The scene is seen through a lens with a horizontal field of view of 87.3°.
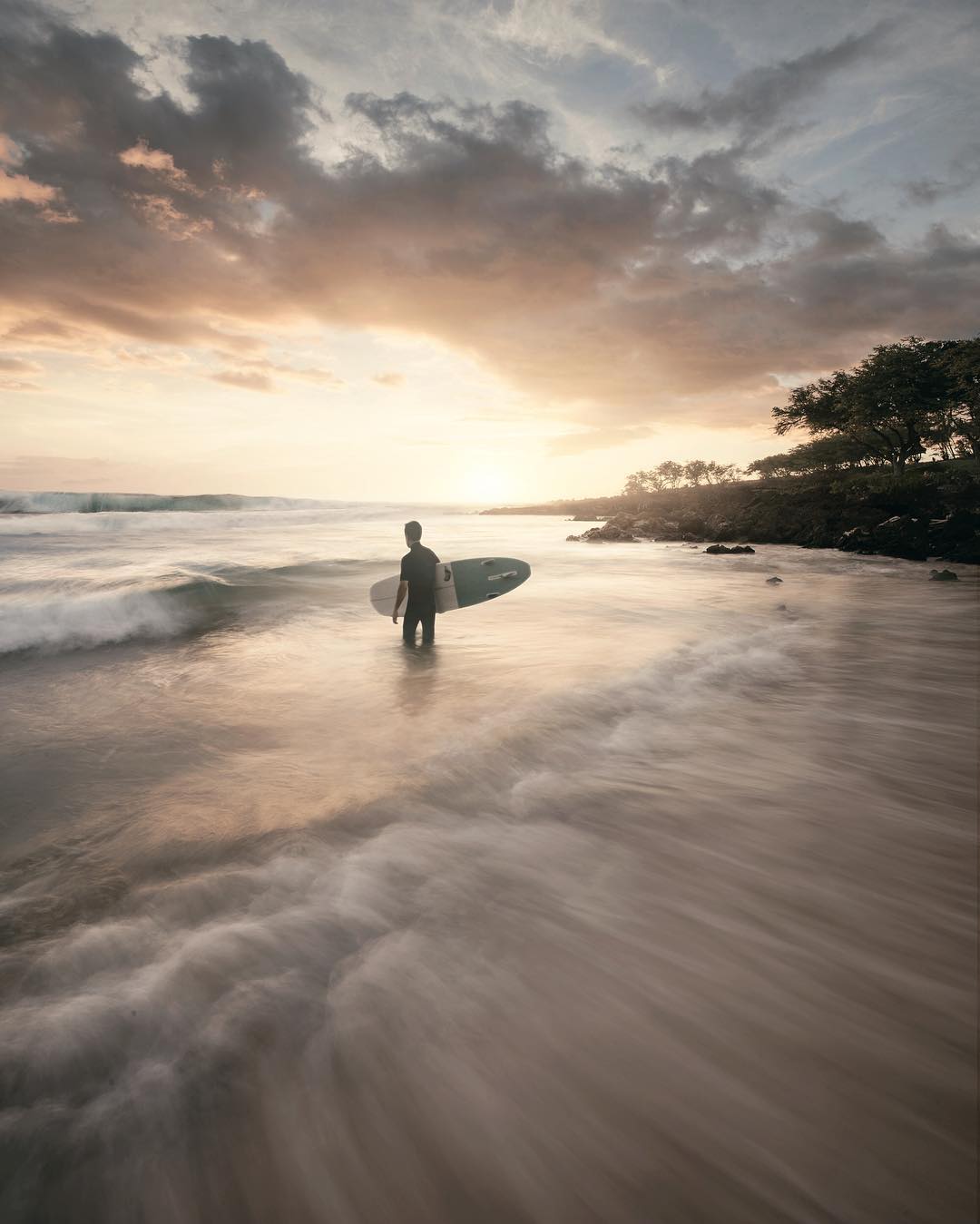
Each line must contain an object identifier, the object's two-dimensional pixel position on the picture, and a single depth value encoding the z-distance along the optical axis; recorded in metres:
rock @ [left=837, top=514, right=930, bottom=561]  23.27
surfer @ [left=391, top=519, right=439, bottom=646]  8.93
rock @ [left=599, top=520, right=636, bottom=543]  37.08
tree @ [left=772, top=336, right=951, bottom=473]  37.12
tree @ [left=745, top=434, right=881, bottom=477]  57.78
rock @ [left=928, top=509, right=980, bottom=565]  21.83
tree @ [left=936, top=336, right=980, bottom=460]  32.47
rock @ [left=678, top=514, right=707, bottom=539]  37.00
